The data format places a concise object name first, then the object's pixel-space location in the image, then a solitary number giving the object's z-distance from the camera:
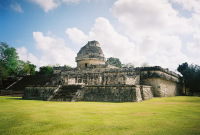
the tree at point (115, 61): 55.47
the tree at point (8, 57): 36.03
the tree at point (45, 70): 46.65
